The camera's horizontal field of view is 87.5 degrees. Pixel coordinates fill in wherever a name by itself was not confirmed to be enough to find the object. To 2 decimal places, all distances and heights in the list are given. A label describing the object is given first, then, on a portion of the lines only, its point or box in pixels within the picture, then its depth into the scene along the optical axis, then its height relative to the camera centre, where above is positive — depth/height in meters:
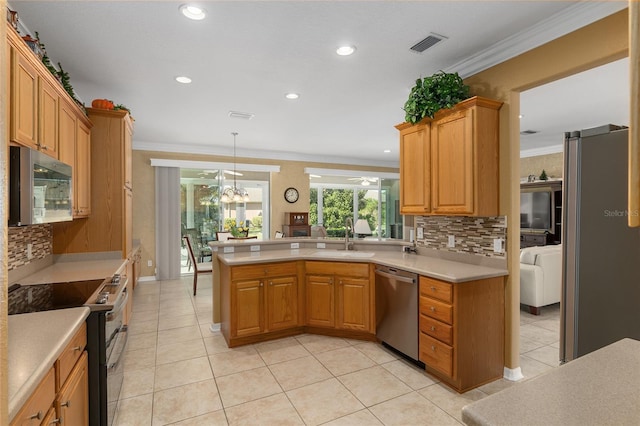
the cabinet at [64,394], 1.17 -0.76
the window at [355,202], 8.83 +0.27
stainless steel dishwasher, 2.93 -0.91
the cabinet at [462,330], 2.55 -0.94
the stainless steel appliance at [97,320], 1.88 -0.64
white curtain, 6.59 -0.22
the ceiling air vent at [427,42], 2.57 +1.36
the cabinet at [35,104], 1.81 +0.69
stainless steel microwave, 1.69 +0.13
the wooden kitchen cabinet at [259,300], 3.35 -0.92
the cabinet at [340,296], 3.45 -0.89
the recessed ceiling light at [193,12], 2.19 +1.34
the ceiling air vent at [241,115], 4.62 +1.37
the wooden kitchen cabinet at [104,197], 3.30 +0.15
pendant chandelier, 6.38 +0.32
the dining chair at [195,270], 5.57 -0.99
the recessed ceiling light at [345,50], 2.76 +1.36
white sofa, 4.30 -0.85
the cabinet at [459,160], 2.76 +0.46
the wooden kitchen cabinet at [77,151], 2.62 +0.52
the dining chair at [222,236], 6.49 -0.47
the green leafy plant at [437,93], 2.90 +1.05
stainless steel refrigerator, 2.11 -0.23
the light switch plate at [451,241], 3.26 -0.28
